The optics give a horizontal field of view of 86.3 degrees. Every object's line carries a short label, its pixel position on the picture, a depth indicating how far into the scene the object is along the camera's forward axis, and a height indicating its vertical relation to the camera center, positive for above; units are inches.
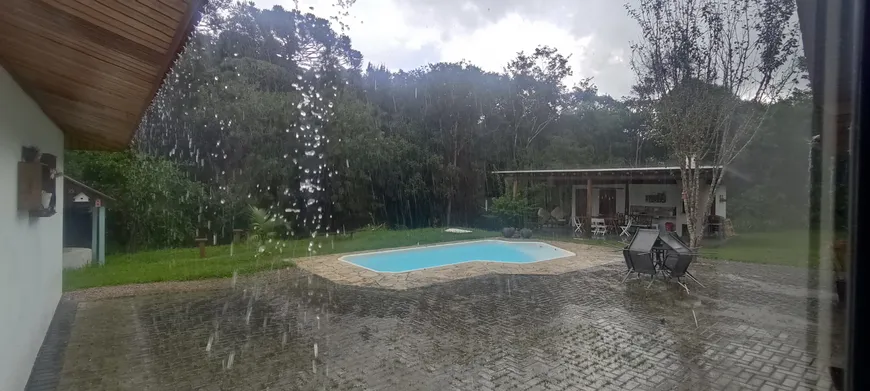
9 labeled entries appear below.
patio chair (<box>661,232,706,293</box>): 239.3 -33.0
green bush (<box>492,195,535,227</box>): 533.3 -18.9
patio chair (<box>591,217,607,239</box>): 484.1 -34.1
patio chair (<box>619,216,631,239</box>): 452.1 -32.2
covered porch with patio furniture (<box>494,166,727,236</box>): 481.4 +2.4
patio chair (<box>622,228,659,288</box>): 246.6 -31.4
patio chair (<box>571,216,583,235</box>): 513.6 -34.3
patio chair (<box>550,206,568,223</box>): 584.4 -24.4
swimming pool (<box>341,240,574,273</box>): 335.3 -50.0
